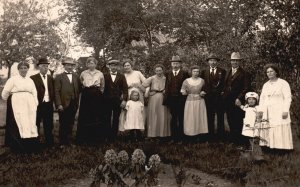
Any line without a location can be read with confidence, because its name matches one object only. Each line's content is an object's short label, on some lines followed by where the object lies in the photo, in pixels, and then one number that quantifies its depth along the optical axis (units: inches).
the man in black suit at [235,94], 366.9
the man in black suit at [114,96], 382.6
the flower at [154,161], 170.7
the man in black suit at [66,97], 360.2
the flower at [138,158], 172.7
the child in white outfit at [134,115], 386.9
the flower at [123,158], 173.9
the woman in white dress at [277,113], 323.3
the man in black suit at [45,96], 352.5
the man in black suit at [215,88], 380.9
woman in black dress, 374.3
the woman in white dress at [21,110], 333.4
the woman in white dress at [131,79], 397.7
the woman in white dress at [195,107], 380.2
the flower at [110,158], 171.8
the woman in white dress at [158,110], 391.5
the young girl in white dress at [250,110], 329.1
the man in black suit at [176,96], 383.9
